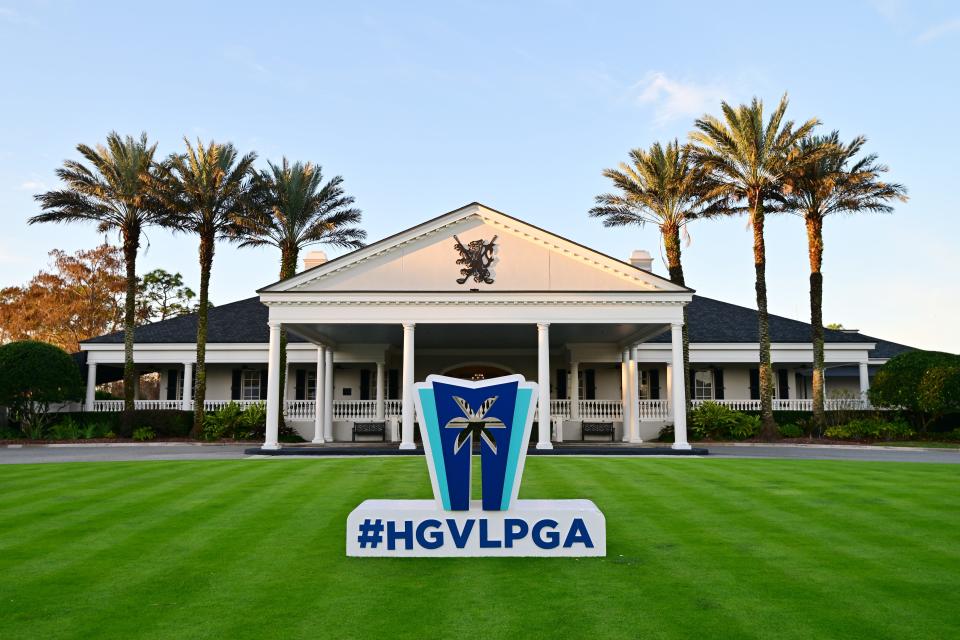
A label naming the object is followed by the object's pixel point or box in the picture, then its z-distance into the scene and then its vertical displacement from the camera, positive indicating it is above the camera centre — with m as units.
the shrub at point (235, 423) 32.72 -1.00
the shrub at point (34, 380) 31.91 +0.87
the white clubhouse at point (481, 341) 24.94 +2.65
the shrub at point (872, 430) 30.77 -1.19
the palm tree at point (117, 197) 32.38 +8.93
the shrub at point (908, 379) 29.73 +0.93
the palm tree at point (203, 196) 31.98 +8.84
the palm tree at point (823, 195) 31.80 +9.01
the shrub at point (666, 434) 32.38 -1.44
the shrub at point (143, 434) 32.50 -1.48
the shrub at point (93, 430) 32.41 -1.33
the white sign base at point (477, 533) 8.26 -1.48
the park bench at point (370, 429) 31.06 -1.18
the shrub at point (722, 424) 32.38 -0.99
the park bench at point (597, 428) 31.20 -1.13
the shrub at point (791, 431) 32.53 -1.30
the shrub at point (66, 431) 32.05 -1.34
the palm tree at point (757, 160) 30.59 +10.05
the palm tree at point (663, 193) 31.88 +9.07
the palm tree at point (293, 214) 32.94 +8.50
